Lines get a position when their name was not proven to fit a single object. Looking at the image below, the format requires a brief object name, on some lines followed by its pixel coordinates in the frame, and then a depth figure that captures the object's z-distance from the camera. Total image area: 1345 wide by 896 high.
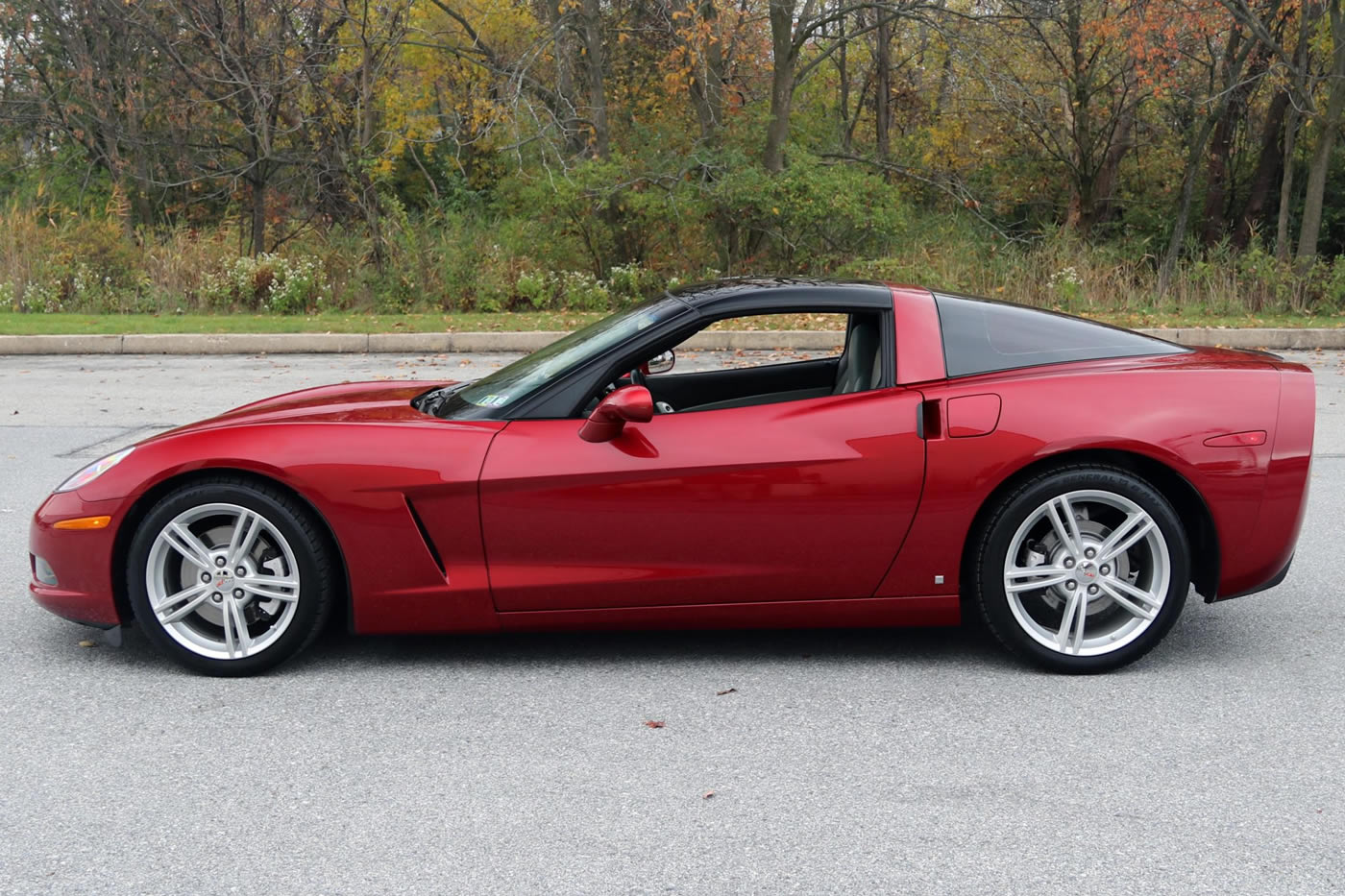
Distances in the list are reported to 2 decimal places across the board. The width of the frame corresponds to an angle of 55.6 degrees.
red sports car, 4.10
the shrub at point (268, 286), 17.58
